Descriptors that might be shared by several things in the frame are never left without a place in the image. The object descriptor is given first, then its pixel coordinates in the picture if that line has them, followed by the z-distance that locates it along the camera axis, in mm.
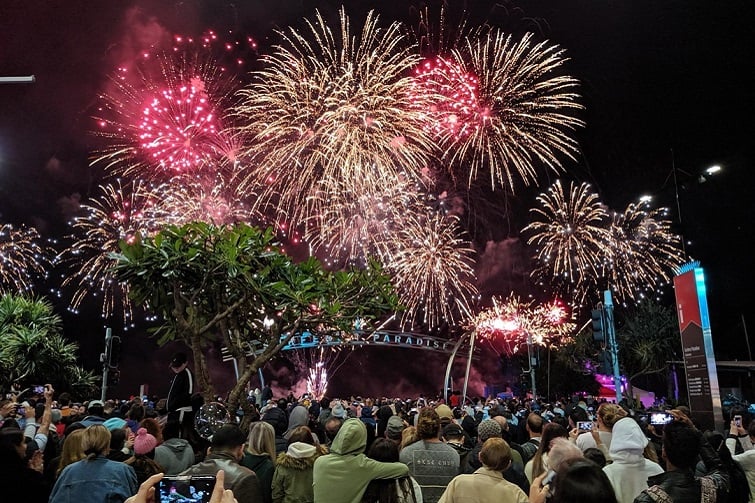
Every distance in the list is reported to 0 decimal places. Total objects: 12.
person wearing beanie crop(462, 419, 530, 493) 5949
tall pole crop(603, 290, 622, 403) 14055
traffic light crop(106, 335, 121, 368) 15498
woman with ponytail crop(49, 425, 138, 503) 4309
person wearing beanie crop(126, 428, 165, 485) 5223
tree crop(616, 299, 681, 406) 37500
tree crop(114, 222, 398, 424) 8461
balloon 7859
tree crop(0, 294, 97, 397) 22300
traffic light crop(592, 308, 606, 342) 14024
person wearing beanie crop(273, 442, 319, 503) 5543
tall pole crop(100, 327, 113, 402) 14800
